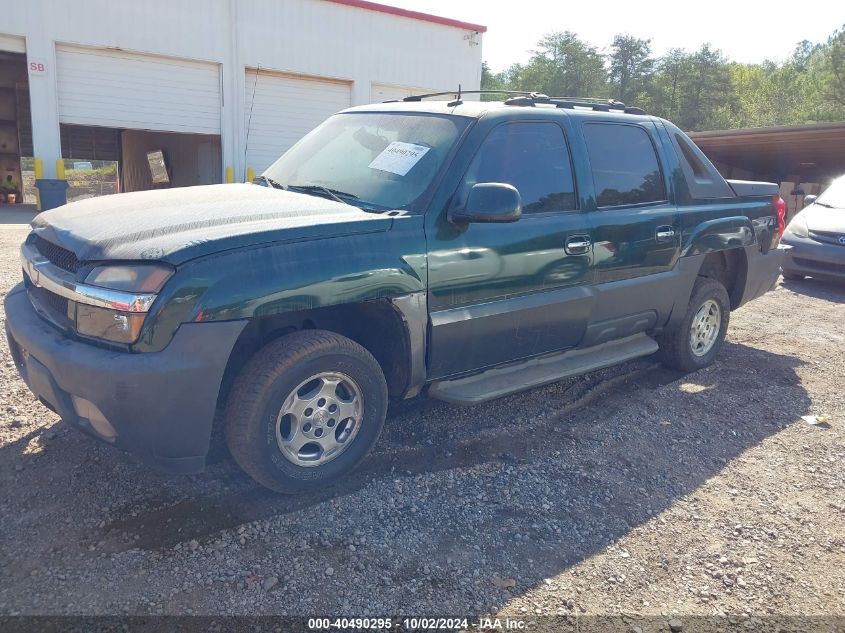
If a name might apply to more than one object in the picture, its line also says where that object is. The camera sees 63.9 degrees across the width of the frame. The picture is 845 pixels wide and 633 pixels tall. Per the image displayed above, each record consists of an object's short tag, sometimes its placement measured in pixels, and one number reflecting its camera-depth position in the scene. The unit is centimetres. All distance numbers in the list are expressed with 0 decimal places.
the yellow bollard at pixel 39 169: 1564
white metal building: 1554
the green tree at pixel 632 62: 5200
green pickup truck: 276
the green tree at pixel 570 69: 5138
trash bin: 1518
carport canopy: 1386
